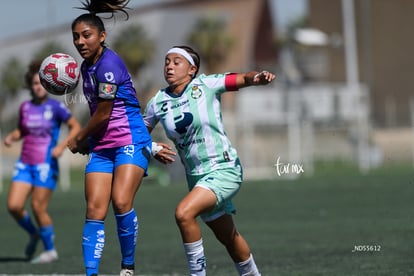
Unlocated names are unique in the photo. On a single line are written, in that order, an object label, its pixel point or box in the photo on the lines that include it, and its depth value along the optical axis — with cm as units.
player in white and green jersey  1598
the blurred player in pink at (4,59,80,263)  2452
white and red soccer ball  1673
